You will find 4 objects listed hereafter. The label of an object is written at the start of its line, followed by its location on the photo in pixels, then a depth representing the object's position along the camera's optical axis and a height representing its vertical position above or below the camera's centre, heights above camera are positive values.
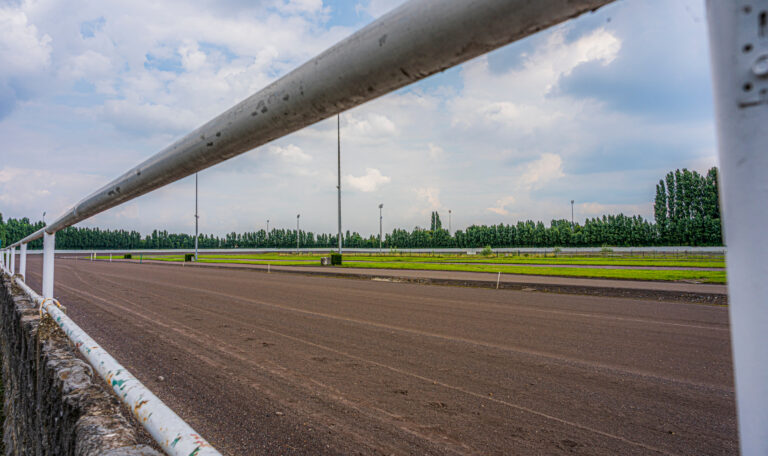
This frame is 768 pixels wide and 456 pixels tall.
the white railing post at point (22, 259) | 7.46 -0.12
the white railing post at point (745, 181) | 0.52 +0.07
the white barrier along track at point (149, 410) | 1.22 -0.54
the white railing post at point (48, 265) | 4.12 -0.12
